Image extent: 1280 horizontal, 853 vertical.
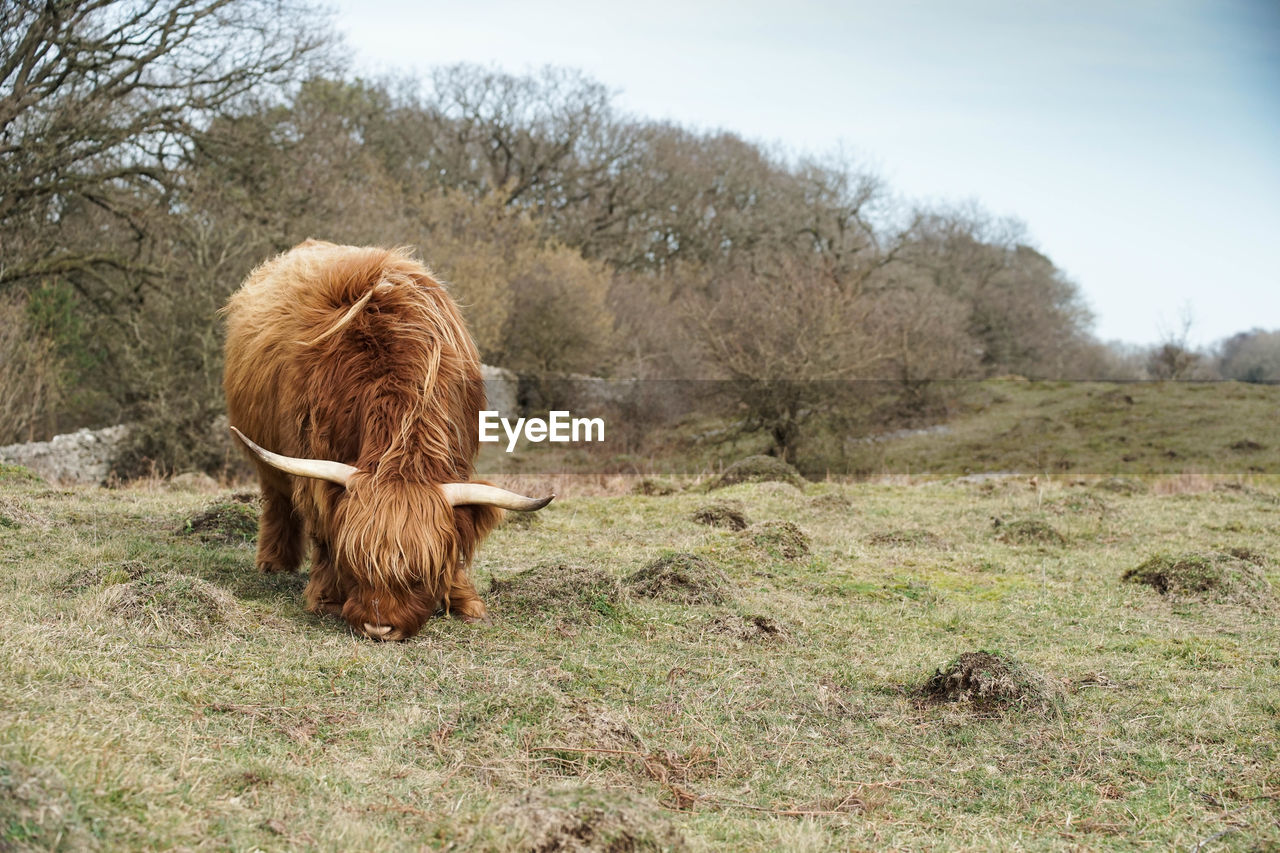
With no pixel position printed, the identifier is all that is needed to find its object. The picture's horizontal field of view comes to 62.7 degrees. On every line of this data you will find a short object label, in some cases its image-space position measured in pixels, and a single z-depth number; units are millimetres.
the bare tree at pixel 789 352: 17969
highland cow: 4941
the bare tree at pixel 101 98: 16016
